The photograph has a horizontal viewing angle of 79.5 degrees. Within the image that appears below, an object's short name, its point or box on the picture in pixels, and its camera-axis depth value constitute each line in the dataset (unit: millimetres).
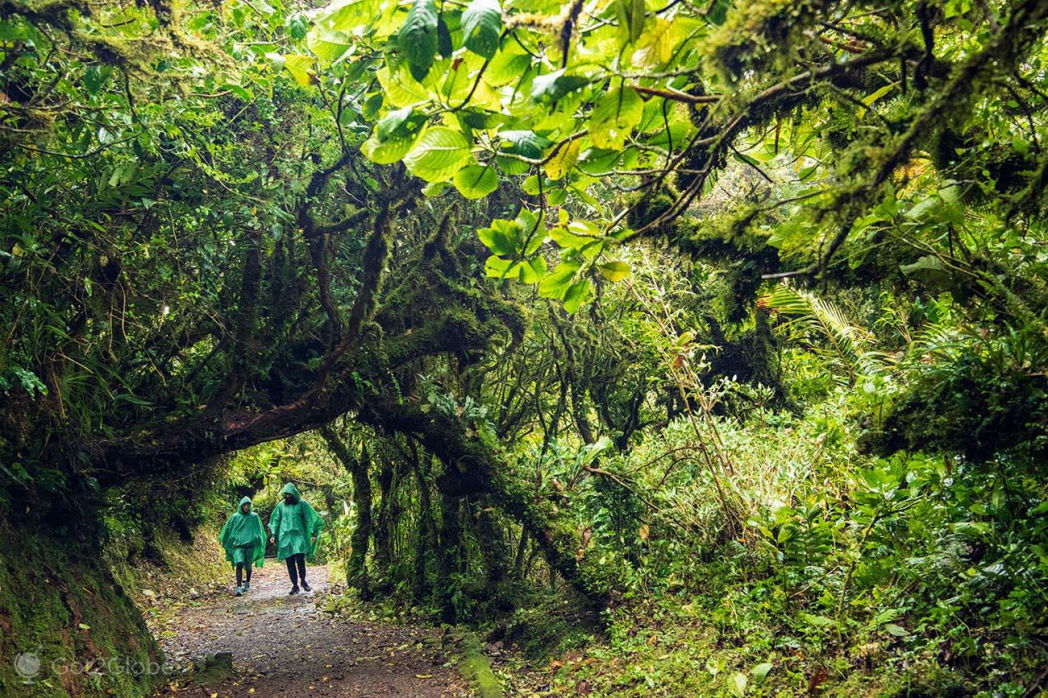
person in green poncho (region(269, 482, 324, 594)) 10570
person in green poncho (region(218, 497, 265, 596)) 11445
